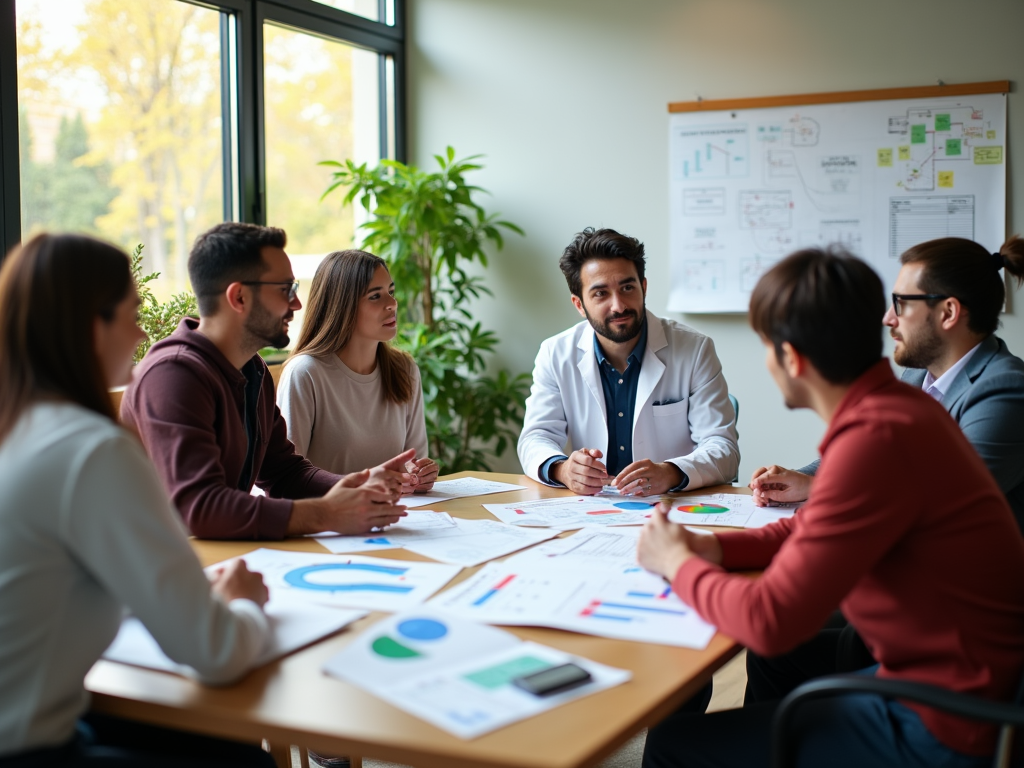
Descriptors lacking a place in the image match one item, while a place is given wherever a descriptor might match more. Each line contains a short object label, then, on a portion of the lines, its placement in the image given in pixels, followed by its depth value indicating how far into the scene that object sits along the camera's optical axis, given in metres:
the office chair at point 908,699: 1.18
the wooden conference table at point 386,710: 1.10
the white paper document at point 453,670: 1.17
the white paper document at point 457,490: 2.39
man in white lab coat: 2.87
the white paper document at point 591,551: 1.78
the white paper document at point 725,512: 2.12
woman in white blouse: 1.19
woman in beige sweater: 2.71
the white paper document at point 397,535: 1.91
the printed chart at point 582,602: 1.45
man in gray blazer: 2.18
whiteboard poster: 4.11
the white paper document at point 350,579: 1.59
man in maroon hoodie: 1.94
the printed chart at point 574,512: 2.13
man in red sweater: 1.33
